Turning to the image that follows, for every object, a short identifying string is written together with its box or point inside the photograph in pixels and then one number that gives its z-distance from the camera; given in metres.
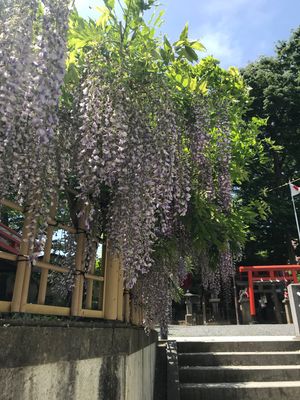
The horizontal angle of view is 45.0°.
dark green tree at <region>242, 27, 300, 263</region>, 25.51
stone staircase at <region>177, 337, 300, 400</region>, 6.36
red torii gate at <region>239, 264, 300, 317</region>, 19.50
